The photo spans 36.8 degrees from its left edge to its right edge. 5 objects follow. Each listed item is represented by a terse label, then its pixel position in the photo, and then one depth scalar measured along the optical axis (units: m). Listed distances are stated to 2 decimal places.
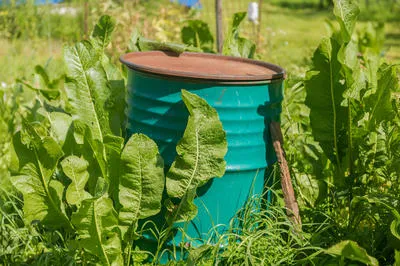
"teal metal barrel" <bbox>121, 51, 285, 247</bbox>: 2.29
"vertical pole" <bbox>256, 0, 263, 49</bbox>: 5.87
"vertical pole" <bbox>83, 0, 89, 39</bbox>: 4.96
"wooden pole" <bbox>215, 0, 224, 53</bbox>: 4.14
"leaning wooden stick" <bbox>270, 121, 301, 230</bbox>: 2.41
